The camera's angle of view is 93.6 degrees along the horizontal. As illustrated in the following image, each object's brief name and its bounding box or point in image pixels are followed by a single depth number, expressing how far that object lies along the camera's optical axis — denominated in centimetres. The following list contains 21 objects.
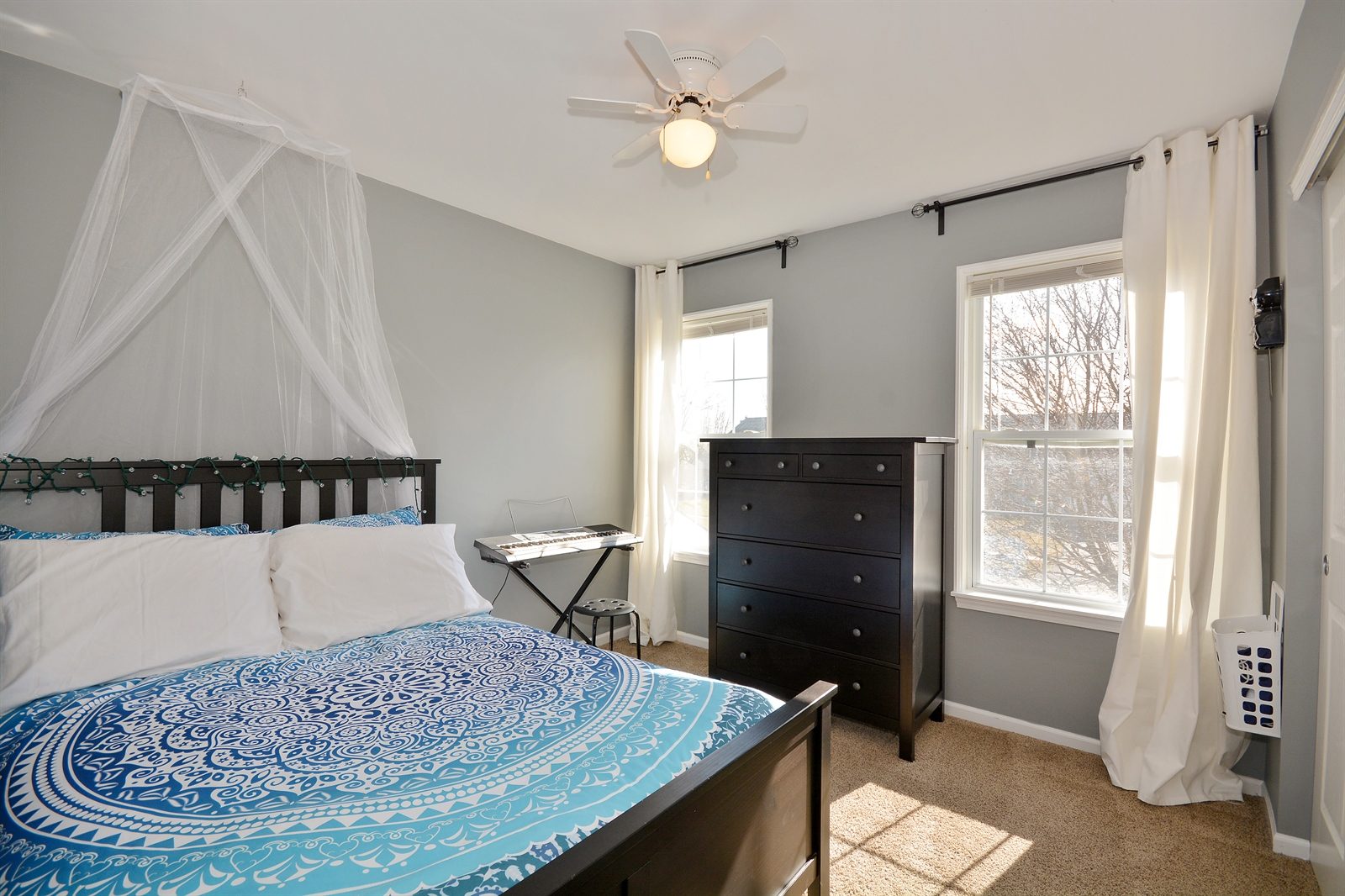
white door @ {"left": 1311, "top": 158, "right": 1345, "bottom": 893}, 165
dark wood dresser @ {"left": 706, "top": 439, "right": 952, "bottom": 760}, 272
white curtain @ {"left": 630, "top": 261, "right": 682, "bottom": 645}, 407
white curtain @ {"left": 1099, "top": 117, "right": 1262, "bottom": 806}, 229
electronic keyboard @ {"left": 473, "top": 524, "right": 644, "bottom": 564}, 309
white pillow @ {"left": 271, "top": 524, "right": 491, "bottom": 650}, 205
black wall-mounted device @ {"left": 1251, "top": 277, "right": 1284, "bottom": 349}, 204
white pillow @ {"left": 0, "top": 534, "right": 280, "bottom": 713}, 160
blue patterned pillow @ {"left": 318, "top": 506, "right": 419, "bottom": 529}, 248
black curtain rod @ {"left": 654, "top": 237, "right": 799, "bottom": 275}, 368
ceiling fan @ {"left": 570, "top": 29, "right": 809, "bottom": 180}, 182
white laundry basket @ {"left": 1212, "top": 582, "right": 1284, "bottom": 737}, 203
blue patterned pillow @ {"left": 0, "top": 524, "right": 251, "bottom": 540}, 185
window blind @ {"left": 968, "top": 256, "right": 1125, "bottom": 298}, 276
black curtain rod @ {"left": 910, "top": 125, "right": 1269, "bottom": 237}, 234
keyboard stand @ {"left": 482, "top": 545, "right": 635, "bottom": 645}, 332
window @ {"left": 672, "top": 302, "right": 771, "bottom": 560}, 391
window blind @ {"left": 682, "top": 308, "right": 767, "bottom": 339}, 390
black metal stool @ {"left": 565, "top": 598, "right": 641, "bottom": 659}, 337
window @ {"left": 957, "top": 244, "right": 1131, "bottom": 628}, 275
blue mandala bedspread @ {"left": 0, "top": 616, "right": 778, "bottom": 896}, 96
